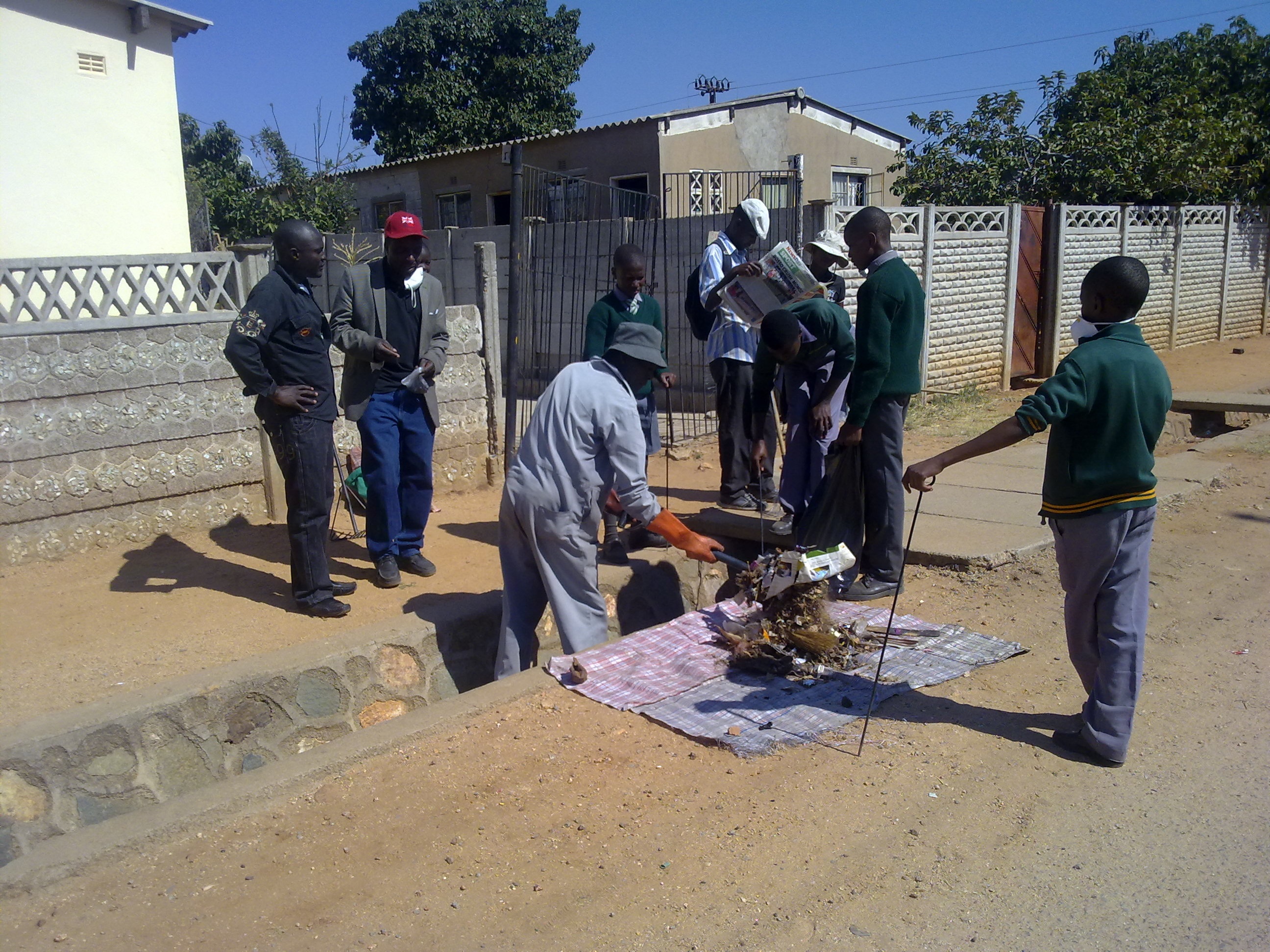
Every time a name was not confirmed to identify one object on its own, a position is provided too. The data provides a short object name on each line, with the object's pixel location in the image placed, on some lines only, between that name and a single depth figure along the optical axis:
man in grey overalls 4.04
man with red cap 5.23
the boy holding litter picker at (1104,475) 3.16
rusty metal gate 13.10
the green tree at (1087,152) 15.28
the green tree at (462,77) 26.91
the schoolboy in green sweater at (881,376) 4.65
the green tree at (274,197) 18.78
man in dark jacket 4.59
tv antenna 38.88
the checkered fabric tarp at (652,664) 3.95
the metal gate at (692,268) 9.61
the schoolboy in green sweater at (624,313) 5.70
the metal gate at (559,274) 9.18
